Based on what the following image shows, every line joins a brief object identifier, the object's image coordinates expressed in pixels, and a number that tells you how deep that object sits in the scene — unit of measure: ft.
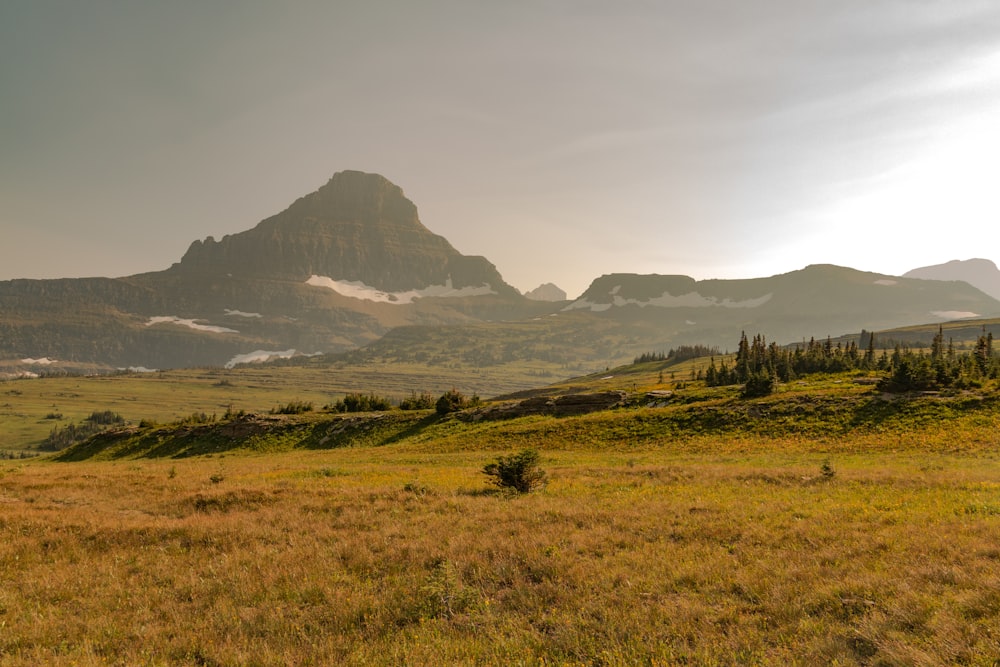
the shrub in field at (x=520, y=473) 73.41
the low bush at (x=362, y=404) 239.91
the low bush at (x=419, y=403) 236.43
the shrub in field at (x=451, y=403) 198.61
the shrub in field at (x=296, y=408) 242.47
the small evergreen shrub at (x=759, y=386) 160.97
